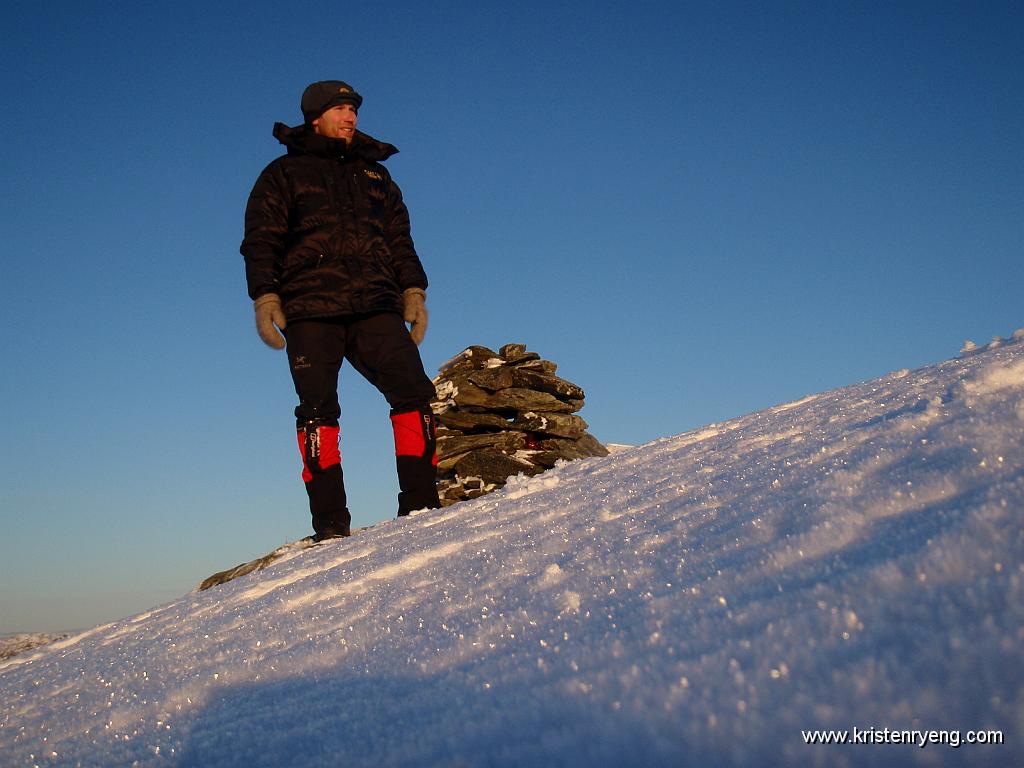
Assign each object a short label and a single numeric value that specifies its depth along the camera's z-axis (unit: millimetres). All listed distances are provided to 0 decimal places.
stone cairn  9898
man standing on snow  4449
